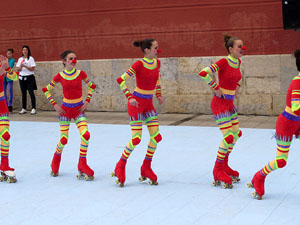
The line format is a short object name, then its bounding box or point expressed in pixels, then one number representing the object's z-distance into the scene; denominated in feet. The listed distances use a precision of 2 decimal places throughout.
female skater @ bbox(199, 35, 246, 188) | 21.84
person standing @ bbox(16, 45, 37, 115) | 45.98
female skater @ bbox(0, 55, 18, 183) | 23.57
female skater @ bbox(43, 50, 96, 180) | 24.08
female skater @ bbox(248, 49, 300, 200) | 19.33
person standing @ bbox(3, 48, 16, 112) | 47.62
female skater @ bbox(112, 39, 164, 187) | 22.56
